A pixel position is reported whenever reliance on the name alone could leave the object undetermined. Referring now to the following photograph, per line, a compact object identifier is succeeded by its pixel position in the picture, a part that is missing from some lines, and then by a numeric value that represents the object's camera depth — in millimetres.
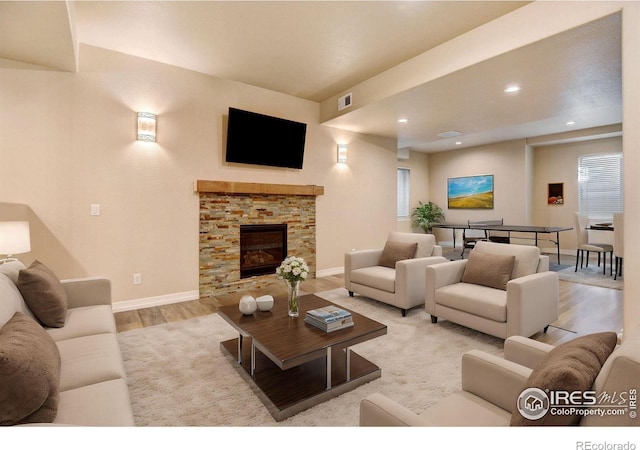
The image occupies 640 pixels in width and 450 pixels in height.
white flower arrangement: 2250
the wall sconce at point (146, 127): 3598
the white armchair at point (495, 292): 2510
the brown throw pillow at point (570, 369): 793
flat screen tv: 4246
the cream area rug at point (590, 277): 4480
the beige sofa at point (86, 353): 1192
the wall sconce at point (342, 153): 5430
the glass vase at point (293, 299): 2334
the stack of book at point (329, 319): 2039
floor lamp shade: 2430
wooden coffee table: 1780
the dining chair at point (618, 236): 4340
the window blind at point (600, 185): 6375
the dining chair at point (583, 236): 5304
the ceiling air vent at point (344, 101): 4586
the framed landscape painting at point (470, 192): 8000
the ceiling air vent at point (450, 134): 5840
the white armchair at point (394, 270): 3297
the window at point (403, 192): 8758
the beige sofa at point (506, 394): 726
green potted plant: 8744
